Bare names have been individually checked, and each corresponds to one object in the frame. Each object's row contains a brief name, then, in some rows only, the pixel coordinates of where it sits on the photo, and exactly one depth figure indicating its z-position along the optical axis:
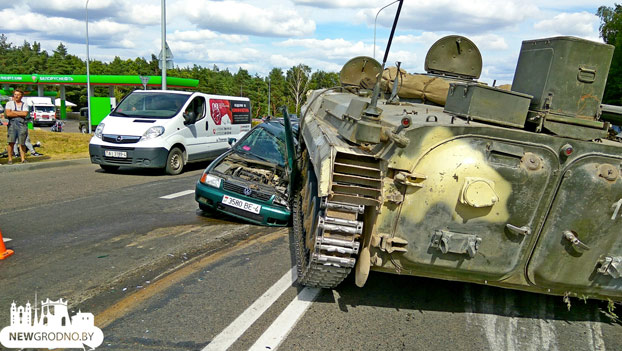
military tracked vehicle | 3.79
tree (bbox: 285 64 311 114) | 62.32
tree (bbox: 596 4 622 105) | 30.72
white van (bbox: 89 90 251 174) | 11.27
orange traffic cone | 5.29
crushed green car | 7.07
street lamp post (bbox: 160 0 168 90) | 19.41
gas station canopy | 42.62
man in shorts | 11.57
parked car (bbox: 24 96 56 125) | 41.97
